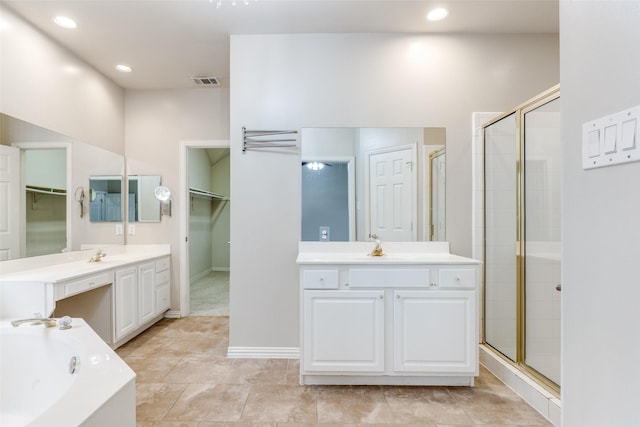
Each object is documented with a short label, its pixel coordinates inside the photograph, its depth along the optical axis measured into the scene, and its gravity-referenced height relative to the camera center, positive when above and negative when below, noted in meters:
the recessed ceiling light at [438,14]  2.27 +1.51
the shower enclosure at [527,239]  2.02 -0.17
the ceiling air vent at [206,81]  3.30 +1.47
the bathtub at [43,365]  1.23 -0.70
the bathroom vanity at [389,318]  2.03 -0.69
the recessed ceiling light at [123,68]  3.03 +1.47
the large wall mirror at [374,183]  2.59 +0.27
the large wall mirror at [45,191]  2.15 +0.20
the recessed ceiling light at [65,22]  2.33 +1.49
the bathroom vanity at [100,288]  2.00 -0.56
